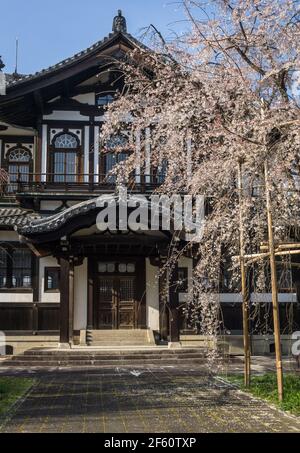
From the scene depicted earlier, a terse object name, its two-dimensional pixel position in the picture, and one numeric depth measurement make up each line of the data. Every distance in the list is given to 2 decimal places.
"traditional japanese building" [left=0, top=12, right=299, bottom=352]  18.92
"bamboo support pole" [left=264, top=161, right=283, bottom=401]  8.84
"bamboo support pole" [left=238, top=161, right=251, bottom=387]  10.25
